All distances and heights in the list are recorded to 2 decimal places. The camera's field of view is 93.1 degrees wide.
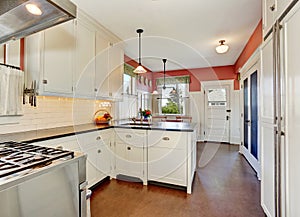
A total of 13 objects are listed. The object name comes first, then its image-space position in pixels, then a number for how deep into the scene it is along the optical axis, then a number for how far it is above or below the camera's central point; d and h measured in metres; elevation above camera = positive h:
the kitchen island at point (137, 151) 2.01 -0.65
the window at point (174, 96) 5.52 +0.51
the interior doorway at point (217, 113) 5.02 -0.15
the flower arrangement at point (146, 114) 2.97 -0.10
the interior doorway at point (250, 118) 2.81 -0.22
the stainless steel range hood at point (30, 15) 0.70 +0.52
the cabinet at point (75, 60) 1.70 +0.71
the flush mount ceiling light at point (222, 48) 3.11 +1.35
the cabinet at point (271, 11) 1.10 +0.86
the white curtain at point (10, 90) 1.54 +0.22
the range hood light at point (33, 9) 0.71 +0.52
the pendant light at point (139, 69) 2.79 +0.79
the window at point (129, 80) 4.04 +0.86
